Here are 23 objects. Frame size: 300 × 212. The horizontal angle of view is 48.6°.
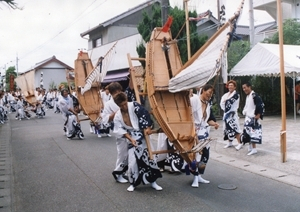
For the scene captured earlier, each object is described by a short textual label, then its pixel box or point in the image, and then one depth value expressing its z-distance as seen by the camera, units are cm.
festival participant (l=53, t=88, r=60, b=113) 3208
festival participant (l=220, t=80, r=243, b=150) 894
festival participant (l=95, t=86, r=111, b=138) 1162
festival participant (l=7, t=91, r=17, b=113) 2748
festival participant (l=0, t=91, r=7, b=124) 1907
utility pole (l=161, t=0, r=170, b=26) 1049
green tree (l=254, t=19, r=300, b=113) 1764
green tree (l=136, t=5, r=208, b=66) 1451
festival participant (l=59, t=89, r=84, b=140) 1149
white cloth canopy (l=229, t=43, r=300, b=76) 1366
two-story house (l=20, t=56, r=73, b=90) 4469
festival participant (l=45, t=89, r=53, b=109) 3304
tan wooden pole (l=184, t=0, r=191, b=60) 1116
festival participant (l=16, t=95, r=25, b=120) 2139
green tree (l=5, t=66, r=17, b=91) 5108
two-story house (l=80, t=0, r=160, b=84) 2216
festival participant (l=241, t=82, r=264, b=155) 812
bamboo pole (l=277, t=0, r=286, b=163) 707
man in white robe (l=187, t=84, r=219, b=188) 574
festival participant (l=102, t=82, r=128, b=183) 575
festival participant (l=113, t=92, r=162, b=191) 545
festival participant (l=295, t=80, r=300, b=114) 1688
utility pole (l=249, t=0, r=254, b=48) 1972
